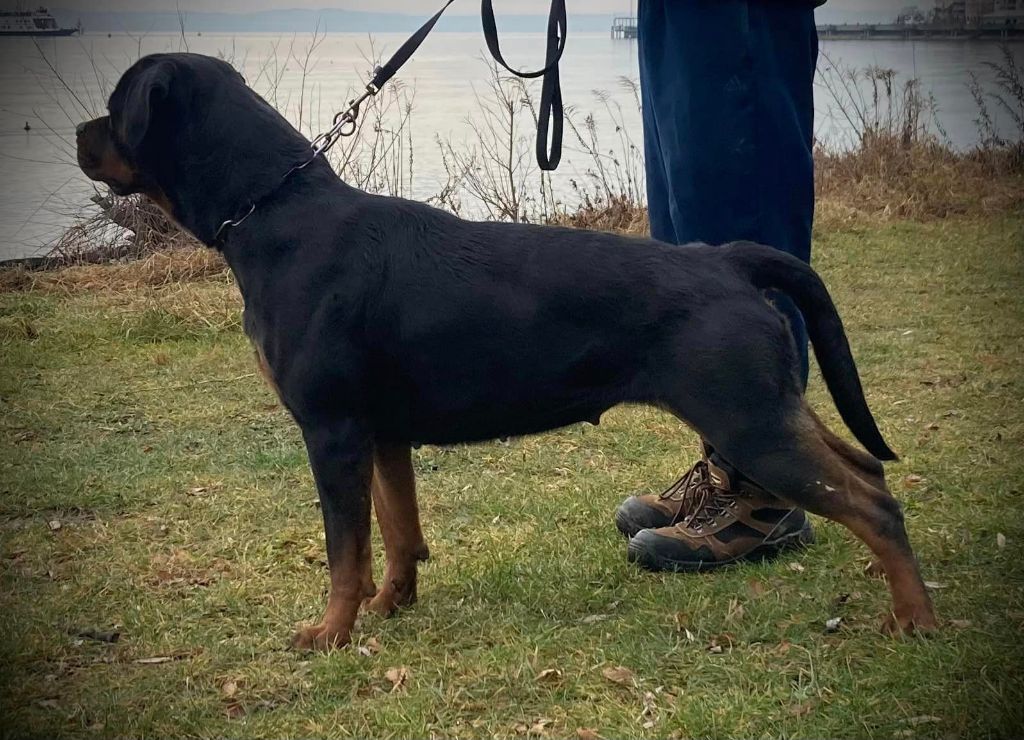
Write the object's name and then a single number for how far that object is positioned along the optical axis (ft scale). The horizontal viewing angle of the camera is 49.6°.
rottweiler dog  10.18
